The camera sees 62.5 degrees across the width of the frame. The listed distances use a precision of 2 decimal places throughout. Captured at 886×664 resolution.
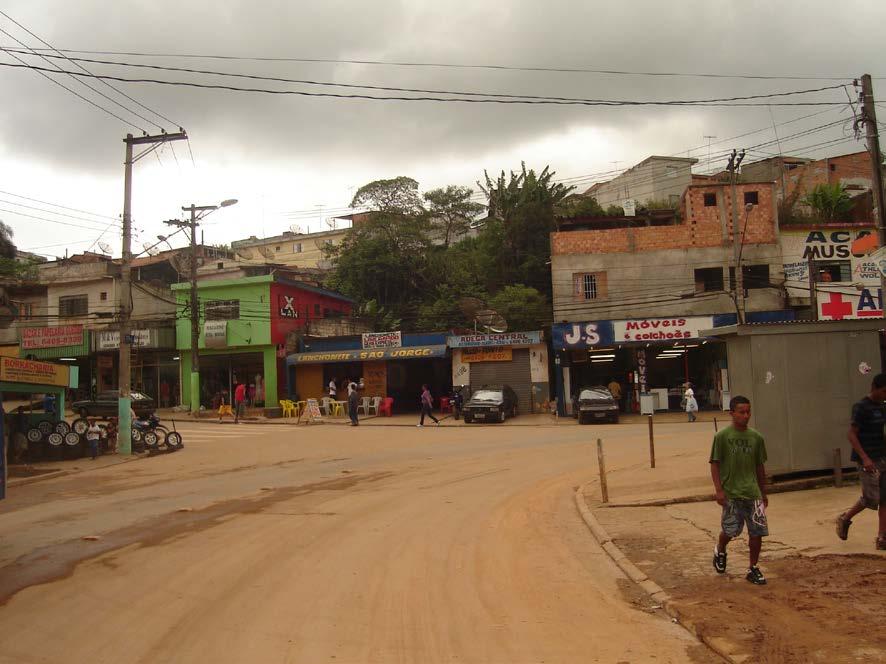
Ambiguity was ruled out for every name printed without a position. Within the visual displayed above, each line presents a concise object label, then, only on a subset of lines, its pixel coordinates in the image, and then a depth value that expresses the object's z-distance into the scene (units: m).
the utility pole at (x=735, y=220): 30.28
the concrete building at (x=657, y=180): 56.88
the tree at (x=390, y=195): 51.91
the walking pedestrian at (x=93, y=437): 21.56
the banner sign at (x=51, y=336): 45.88
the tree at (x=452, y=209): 58.44
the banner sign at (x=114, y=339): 44.38
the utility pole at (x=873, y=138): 13.63
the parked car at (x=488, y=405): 32.16
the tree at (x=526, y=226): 47.94
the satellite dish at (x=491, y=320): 39.31
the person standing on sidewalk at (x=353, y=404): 30.69
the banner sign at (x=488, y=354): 36.75
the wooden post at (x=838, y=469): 10.45
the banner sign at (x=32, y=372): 17.83
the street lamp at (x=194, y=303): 36.19
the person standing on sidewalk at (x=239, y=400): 35.75
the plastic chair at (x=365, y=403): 37.72
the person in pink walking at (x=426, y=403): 31.34
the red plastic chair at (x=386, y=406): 36.97
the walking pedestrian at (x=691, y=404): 30.30
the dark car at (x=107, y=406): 32.19
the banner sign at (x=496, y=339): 36.16
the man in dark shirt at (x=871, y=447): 6.98
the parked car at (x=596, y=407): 30.61
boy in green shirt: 6.39
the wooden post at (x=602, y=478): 11.27
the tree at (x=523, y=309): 43.38
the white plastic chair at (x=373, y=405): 37.53
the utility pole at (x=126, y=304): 22.59
